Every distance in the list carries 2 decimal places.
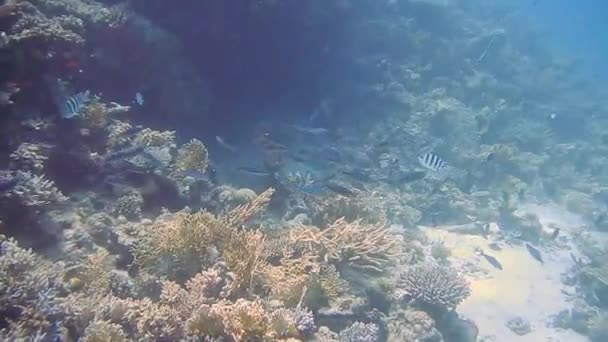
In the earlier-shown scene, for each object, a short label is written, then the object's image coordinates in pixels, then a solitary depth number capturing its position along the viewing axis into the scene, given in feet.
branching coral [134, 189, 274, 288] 16.69
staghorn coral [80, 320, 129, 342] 12.67
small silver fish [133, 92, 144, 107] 27.68
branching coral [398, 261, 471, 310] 23.21
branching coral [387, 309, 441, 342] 20.83
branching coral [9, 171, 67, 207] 17.11
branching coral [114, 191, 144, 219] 20.44
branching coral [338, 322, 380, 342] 17.47
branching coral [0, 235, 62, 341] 12.11
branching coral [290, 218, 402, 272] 20.38
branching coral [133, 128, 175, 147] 25.48
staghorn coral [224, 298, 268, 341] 12.76
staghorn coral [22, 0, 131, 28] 26.07
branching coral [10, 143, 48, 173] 18.94
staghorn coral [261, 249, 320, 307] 16.78
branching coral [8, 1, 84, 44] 21.09
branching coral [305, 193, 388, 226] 25.16
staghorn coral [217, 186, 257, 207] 25.44
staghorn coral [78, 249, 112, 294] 15.99
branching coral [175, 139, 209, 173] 25.85
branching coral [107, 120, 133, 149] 24.17
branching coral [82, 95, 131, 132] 23.88
